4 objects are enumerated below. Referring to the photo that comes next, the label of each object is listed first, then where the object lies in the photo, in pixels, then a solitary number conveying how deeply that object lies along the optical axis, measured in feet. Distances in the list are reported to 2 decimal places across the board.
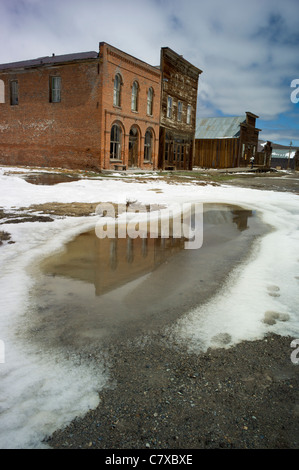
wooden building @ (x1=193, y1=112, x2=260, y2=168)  118.32
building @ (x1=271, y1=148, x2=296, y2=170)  241.76
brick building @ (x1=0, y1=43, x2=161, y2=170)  61.72
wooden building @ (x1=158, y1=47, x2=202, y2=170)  79.15
